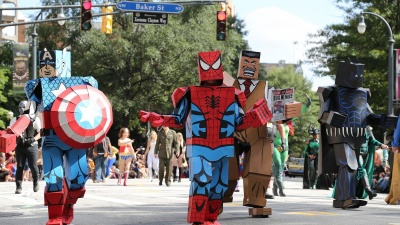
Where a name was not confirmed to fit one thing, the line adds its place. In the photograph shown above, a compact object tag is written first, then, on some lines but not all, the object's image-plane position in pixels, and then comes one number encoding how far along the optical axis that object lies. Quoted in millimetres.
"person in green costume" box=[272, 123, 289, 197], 19000
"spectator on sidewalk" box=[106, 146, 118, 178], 29769
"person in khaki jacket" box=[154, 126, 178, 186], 24594
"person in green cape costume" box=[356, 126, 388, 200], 15320
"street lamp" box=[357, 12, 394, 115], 32547
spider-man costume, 10831
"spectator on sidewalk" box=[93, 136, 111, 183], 26656
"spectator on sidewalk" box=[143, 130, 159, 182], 28472
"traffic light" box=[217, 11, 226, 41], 27750
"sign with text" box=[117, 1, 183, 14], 28234
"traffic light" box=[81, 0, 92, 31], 26484
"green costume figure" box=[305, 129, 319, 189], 24333
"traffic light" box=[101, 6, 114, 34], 29516
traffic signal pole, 26373
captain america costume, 11078
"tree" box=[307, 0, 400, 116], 44562
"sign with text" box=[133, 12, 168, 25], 28766
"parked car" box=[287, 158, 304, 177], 47938
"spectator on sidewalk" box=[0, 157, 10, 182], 29344
